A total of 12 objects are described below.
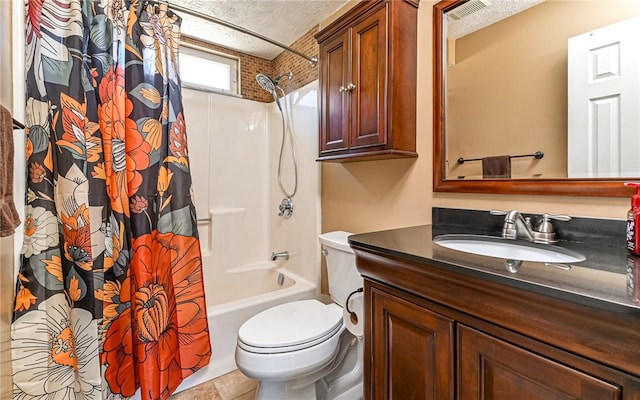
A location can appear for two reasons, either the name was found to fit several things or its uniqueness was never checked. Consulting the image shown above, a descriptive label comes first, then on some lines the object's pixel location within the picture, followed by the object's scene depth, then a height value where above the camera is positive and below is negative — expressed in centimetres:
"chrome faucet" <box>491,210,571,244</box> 91 -12
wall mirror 86 +34
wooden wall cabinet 125 +53
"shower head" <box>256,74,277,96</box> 210 +84
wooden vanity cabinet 47 -31
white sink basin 83 -18
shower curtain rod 150 +99
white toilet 114 -63
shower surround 202 +2
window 233 +108
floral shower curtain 111 -8
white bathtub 167 -72
